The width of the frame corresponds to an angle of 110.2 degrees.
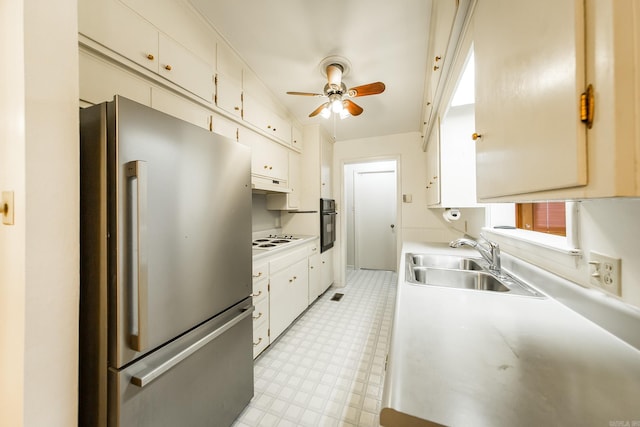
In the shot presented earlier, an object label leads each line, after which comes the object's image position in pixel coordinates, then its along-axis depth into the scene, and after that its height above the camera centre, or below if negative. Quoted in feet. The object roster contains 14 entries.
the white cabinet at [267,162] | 6.69 +1.76
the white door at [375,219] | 14.15 -0.44
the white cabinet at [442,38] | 2.91 +2.75
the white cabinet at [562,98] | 0.95 +0.63
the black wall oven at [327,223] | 9.78 -0.49
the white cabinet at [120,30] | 3.17 +2.89
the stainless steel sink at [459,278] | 4.09 -1.33
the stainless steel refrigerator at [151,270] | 2.44 -0.69
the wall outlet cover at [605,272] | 2.14 -0.64
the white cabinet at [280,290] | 5.67 -2.38
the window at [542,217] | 4.08 -0.15
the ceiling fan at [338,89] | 5.98 +3.38
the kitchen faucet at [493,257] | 4.20 -0.90
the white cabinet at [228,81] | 5.41 +3.40
